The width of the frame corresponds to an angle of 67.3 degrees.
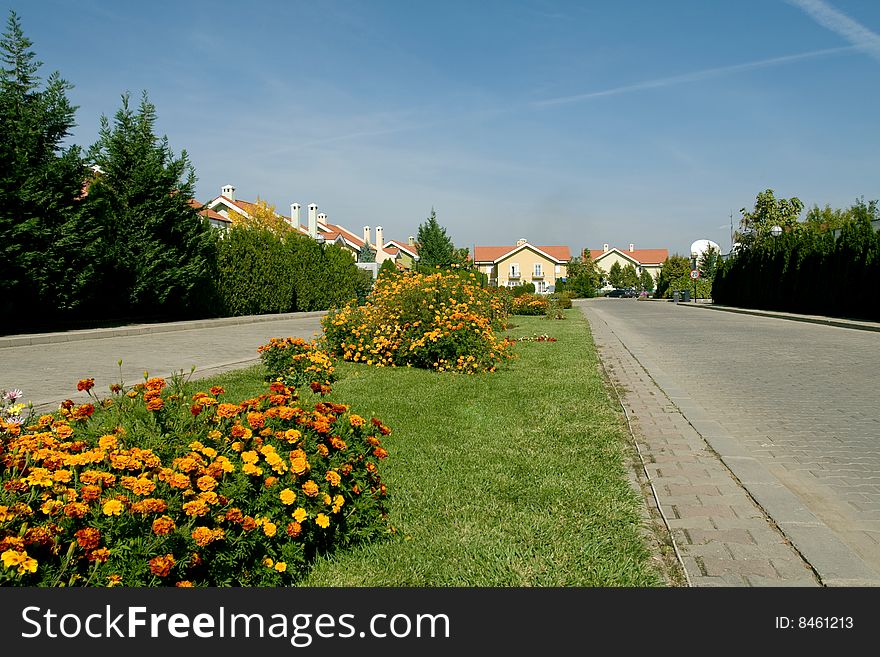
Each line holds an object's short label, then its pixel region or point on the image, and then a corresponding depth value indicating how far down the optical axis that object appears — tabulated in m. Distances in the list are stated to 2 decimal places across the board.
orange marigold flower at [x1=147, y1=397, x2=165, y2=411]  3.37
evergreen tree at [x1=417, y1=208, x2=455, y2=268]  50.22
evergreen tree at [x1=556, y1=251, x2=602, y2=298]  87.62
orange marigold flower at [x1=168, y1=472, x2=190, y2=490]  2.71
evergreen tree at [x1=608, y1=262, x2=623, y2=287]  106.12
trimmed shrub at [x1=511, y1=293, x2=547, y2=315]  31.27
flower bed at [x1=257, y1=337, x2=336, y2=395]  8.24
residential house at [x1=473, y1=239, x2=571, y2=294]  99.31
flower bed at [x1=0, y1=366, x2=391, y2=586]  2.54
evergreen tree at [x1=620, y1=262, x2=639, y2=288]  105.75
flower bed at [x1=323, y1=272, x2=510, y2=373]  10.22
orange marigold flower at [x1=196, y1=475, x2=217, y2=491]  2.79
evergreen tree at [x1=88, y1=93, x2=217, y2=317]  19.97
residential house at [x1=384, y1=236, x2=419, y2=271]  95.75
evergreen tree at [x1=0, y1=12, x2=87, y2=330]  15.89
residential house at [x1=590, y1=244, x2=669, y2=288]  117.25
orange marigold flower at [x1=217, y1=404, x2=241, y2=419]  3.40
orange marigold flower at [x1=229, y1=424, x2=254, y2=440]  3.18
